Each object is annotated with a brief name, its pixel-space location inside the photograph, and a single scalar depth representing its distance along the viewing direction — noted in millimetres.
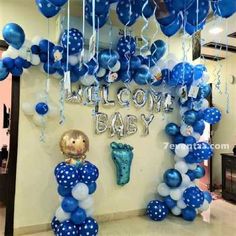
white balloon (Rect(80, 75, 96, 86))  3451
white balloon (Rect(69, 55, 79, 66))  3186
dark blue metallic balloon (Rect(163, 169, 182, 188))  3840
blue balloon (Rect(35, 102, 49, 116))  3232
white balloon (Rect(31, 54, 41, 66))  3199
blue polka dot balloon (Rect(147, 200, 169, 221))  3797
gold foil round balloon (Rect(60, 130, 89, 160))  3229
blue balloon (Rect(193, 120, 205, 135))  3922
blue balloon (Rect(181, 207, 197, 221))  3802
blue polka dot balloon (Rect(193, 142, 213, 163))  3797
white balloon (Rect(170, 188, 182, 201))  3809
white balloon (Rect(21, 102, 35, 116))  3305
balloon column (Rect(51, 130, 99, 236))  3008
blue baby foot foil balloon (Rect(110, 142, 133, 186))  3736
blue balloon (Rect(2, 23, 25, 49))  2857
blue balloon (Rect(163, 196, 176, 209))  3900
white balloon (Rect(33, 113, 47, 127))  3314
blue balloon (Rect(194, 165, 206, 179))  3982
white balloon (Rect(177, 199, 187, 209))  3815
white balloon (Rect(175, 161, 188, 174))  3918
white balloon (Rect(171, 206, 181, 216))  3892
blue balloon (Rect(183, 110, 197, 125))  3863
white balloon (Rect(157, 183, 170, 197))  3943
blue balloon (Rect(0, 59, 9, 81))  3042
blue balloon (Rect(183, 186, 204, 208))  3684
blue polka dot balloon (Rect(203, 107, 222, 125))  3791
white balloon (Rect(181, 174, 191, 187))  3863
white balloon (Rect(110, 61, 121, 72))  3448
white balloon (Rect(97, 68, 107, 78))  3516
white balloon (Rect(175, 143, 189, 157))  3871
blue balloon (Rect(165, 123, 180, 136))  4062
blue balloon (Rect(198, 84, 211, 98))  3863
